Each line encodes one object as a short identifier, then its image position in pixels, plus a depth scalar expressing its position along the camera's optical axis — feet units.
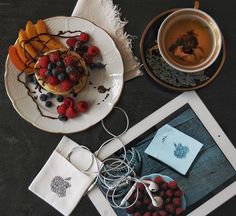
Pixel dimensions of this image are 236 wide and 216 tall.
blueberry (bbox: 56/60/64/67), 2.77
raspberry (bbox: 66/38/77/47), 2.92
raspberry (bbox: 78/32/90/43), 2.90
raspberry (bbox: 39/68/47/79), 2.79
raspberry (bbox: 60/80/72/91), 2.78
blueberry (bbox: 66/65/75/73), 2.75
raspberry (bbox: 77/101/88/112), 2.85
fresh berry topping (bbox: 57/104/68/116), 2.87
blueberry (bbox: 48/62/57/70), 2.77
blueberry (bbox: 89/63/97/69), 2.92
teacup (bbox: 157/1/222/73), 2.77
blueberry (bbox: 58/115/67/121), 2.86
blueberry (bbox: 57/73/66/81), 2.75
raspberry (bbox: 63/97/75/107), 2.89
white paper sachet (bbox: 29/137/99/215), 2.89
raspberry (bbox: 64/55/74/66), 2.78
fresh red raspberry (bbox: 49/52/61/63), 2.78
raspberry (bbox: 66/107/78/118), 2.84
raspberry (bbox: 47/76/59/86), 2.76
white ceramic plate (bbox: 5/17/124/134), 2.87
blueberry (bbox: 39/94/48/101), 2.91
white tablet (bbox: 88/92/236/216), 2.86
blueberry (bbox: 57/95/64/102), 2.92
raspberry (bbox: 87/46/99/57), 2.89
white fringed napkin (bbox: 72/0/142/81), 2.97
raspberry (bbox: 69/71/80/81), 2.76
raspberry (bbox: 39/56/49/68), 2.79
